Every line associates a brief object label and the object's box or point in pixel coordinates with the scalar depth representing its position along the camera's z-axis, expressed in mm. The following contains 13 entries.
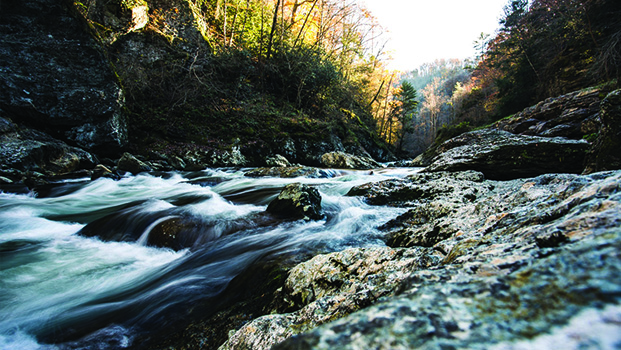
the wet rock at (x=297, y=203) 4027
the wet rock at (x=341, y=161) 11992
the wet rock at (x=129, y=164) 7848
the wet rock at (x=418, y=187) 3649
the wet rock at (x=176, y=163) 9243
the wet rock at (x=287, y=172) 7888
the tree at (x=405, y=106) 29891
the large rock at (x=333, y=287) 1132
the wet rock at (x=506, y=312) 397
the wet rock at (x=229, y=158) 10477
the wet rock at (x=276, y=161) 11102
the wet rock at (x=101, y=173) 6773
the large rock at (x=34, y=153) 5973
